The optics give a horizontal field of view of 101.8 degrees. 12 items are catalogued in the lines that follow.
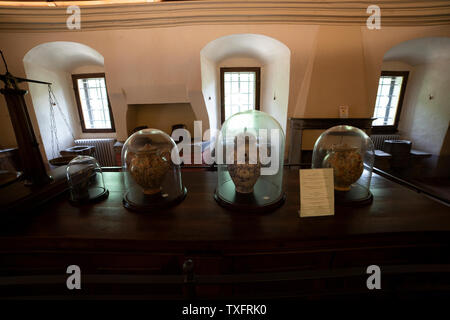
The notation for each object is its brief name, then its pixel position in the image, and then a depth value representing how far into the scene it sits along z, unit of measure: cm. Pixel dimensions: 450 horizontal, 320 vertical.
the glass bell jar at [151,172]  78
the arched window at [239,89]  367
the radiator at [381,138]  371
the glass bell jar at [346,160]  79
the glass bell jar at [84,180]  84
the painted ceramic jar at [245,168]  79
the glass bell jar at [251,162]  78
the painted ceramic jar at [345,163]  78
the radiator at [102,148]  381
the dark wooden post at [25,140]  79
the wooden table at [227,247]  59
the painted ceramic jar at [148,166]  78
